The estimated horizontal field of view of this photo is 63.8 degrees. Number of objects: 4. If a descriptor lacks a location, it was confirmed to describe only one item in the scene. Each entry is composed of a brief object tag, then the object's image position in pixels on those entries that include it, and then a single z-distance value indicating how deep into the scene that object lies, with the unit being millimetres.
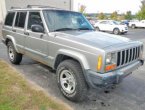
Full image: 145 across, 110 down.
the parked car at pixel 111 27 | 12841
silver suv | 2129
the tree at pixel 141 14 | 26411
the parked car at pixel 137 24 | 20232
